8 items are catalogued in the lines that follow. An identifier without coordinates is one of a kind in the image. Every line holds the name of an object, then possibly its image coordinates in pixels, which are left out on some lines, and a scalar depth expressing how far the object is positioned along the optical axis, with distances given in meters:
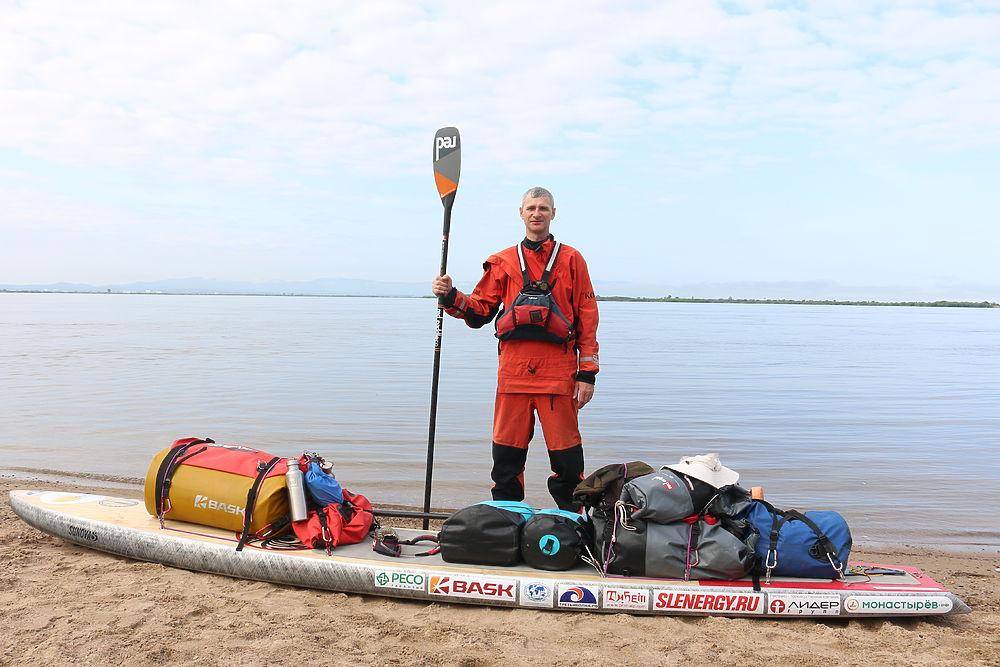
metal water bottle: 4.45
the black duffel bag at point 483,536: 4.16
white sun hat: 4.07
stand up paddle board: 3.86
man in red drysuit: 4.85
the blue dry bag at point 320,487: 4.53
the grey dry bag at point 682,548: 3.96
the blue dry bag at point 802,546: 3.99
